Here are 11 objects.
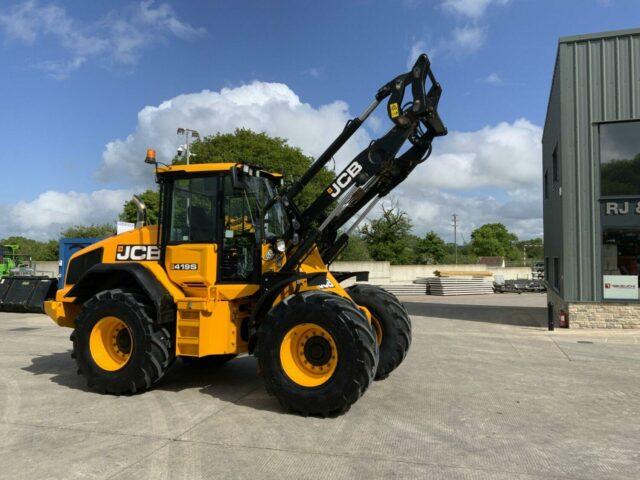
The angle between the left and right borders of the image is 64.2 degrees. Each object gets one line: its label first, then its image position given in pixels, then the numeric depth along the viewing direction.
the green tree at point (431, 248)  55.47
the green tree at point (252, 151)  37.25
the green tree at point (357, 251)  39.97
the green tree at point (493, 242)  93.44
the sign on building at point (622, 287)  13.35
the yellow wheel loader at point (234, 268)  6.40
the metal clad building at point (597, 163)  13.47
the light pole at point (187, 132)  19.59
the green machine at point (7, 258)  24.45
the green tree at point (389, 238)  46.00
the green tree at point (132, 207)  33.80
